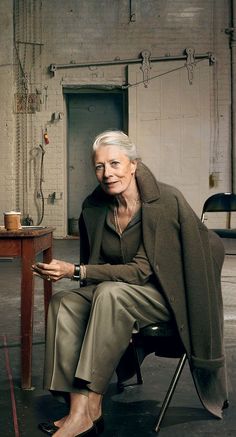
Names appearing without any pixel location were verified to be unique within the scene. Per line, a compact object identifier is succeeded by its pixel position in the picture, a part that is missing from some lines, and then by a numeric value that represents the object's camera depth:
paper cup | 2.51
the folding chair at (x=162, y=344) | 1.96
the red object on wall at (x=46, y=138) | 9.84
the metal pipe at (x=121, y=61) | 9.70
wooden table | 2.40
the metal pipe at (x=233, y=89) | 9.66
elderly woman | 1.84
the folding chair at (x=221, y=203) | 5.97
